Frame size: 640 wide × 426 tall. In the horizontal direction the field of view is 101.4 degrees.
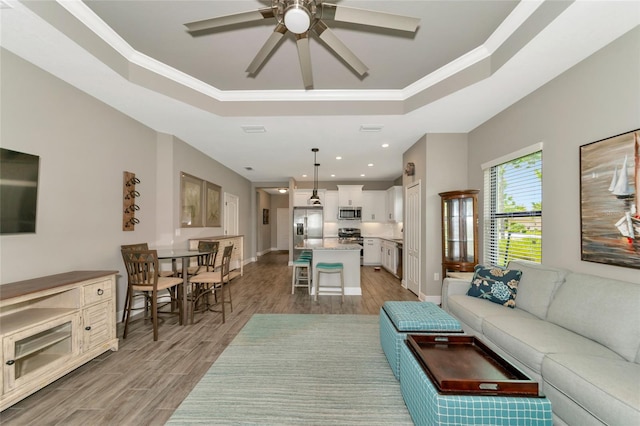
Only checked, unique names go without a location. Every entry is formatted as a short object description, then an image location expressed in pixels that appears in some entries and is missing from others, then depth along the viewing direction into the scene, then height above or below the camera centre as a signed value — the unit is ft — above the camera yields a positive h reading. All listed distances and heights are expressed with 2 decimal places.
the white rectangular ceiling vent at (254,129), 13.04 +4.55
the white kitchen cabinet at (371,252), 26.76 -3.43
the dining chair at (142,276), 9.64 -2.23
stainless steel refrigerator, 27.71 -0.40
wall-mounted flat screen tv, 7.14 +0.75
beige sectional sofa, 4.41 -2.78
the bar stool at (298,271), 15.87 -3.36
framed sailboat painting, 6.43 +0.50
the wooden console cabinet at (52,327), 6.01 -2.96
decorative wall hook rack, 11.87 +0.76
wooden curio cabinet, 12.84 -0.61
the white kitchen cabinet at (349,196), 27.99 +2.39
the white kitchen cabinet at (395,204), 25.22 +1.44
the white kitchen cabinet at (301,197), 28.37 +2.30
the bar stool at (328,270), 14.12 -2.78
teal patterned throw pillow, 8.62 -2.29
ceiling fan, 5.13 +4.18
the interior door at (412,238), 15.37 -1.20
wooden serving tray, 4.48 -2.98
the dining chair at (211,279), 11.60 -2.74
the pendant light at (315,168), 17.51 +4.40
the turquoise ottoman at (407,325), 7.16 -2.98
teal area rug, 5.90 -4.45
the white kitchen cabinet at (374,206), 28.14 +1.34
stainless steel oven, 27.82 -1.67
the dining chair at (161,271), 10.96 -2.55
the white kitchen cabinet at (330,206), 28.55 +1.35
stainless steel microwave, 27.96 +0.58
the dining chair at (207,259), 13.91 -2.34
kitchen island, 15.61 -2.85
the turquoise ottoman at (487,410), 4.25 -3.15
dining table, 10.98 -2.14
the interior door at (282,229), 40.40 -1.67
